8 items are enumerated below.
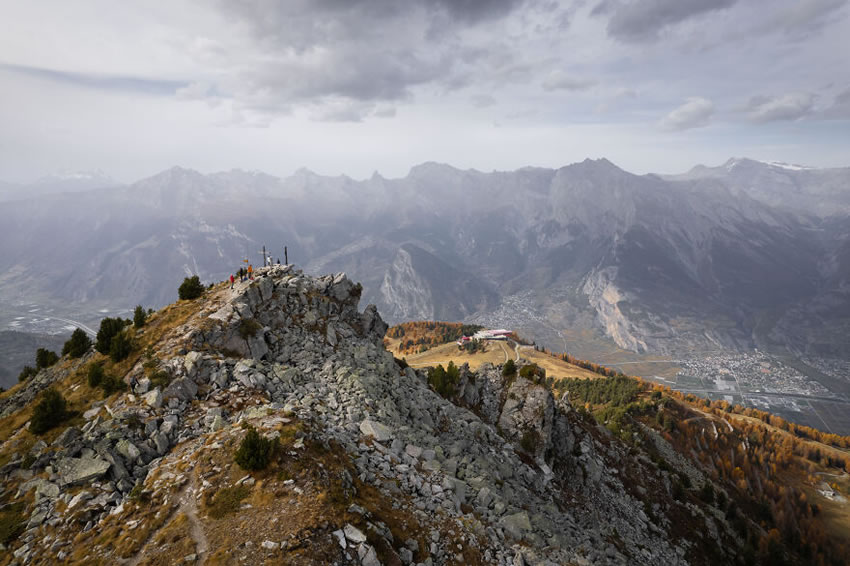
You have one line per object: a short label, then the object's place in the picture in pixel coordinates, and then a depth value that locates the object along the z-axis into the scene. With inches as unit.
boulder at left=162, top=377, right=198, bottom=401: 1246.3
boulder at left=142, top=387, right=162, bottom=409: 1193.4
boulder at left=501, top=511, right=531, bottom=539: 1088.8
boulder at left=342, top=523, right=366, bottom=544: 778.2
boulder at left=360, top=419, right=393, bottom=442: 1247.2
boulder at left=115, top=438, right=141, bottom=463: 1024.2
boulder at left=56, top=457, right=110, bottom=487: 948.6
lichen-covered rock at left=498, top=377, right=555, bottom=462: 2246.6
